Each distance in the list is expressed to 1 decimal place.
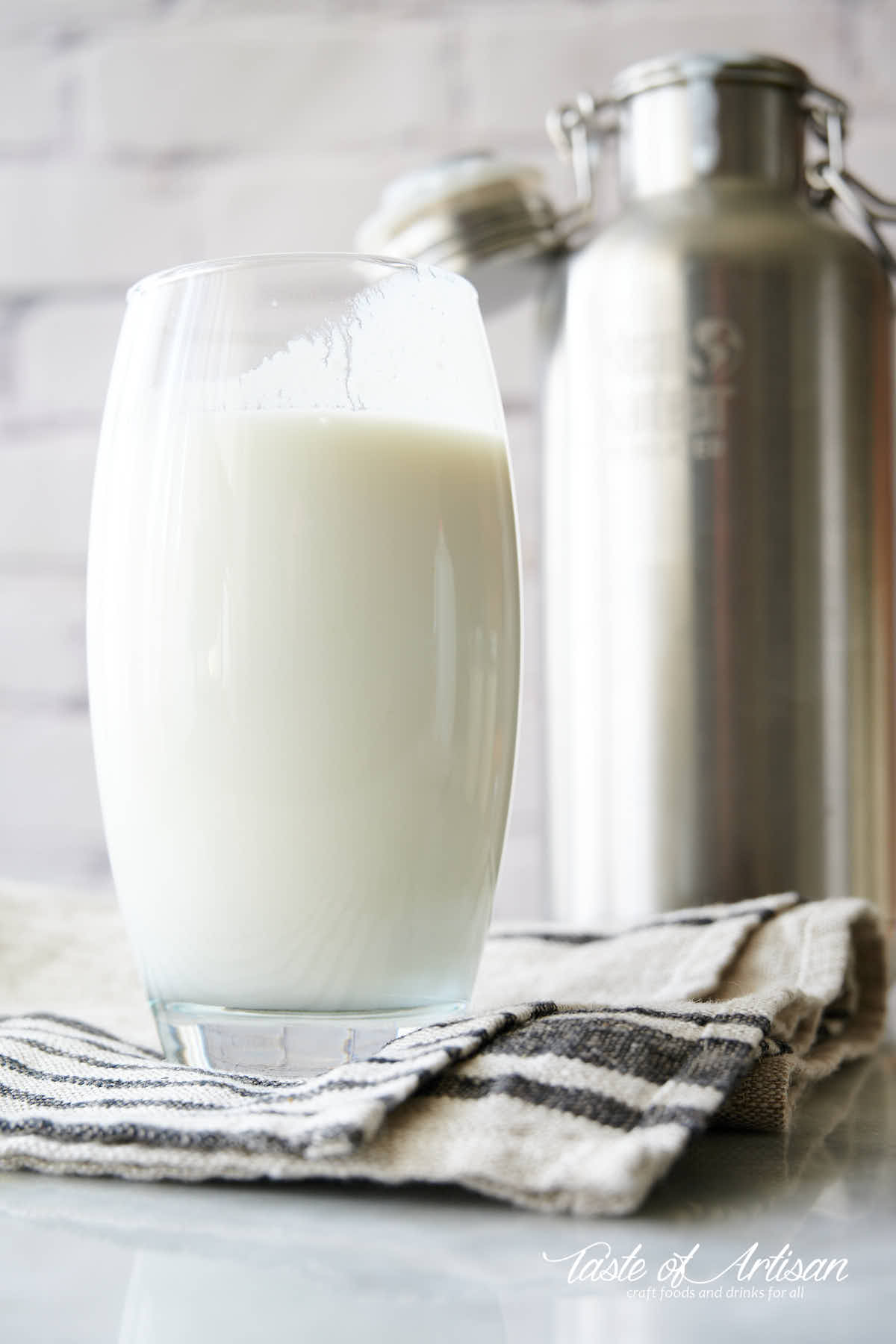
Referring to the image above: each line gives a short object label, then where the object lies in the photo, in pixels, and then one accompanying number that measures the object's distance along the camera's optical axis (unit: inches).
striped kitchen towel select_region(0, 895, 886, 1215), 18.5
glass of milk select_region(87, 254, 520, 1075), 21.3
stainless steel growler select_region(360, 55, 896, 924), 27.6
